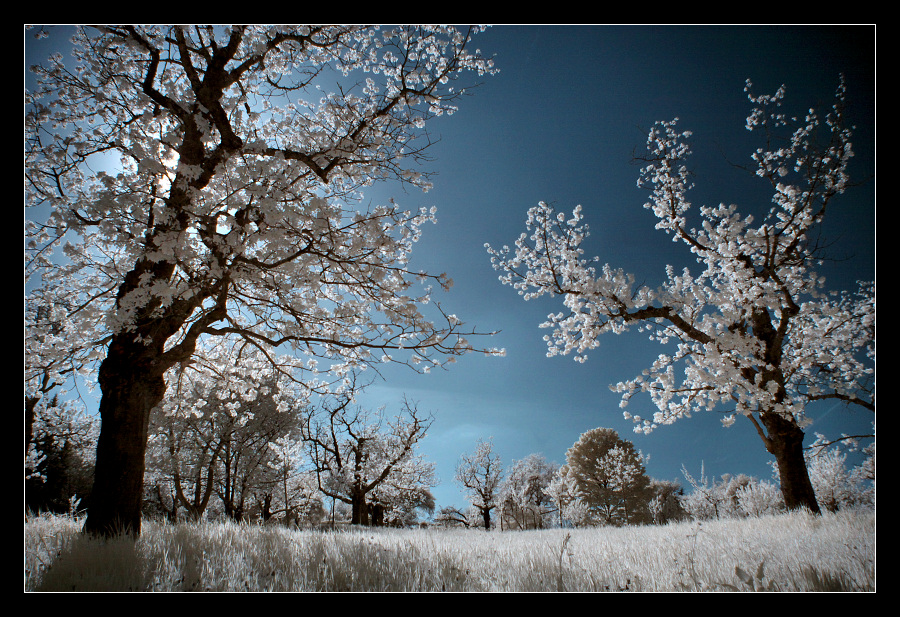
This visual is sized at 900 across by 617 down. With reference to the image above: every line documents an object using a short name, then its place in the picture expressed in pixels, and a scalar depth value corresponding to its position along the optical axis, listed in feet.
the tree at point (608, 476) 85.10
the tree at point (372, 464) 56.49
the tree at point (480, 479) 92.94
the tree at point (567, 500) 88.33
